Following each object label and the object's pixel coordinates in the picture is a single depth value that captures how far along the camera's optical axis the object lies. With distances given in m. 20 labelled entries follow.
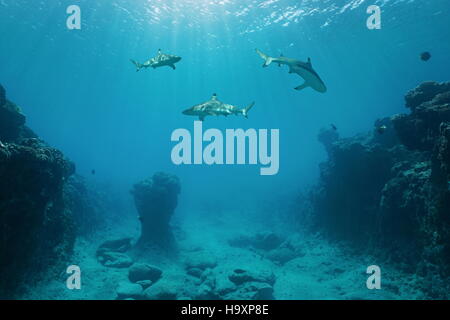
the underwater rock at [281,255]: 17.97
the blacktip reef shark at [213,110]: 8.80
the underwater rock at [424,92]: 13.60
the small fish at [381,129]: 12.20
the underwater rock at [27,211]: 8.77
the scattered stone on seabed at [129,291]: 11.71
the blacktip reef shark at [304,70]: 8.55
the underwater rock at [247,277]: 12.72
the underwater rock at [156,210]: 18.31
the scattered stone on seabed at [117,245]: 17.75
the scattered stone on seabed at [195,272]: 15.07
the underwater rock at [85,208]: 19.16
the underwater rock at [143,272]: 13.81
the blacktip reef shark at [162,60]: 9.60
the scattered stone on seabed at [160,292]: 11.46
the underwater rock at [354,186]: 15.44
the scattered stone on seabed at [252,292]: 11.20
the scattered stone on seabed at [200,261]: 16.29
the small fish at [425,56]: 12.21
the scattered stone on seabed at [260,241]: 21.97
